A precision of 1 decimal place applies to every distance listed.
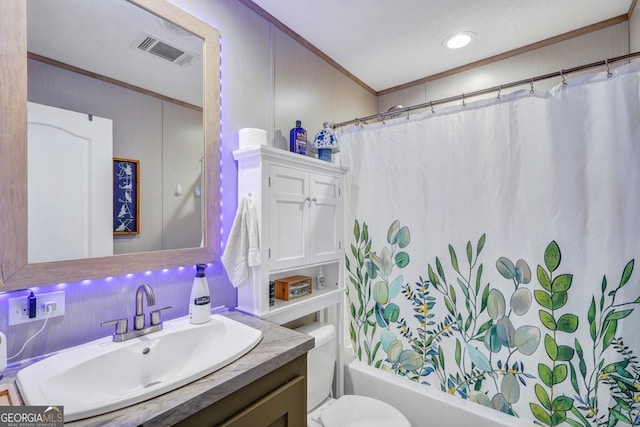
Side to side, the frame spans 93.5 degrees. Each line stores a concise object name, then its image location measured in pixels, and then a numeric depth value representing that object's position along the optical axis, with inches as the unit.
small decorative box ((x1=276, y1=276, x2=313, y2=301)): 61.2
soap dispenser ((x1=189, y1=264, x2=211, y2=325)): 46.7
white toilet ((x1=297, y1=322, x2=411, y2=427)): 56.7
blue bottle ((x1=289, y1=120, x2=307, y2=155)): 68.4
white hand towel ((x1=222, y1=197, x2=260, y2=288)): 52.6
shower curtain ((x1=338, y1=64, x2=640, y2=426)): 50.2
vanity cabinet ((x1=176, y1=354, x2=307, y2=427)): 31.8
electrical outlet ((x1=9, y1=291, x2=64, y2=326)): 34.5
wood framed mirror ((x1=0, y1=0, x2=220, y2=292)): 34.0
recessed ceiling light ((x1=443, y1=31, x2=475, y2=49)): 73.6
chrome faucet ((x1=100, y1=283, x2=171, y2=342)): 40.3
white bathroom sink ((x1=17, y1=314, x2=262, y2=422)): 28.5
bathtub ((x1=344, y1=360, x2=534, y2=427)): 58.1
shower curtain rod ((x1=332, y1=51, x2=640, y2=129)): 49.2
